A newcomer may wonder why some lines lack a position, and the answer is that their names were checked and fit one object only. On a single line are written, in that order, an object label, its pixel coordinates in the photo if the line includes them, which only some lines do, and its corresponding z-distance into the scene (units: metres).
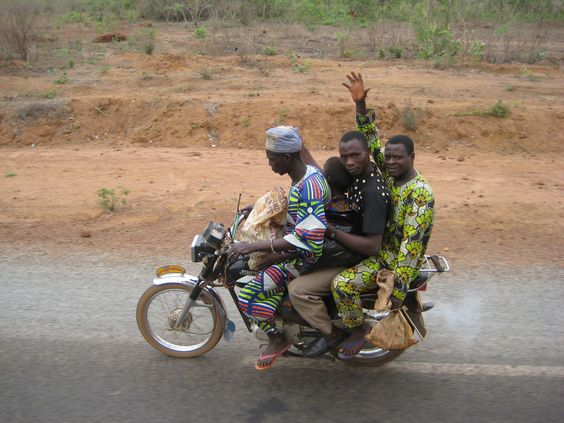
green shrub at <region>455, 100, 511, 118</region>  11.11
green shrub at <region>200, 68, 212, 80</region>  14.53
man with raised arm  3.62
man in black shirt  3.53
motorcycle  3.88
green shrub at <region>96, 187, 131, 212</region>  7.52
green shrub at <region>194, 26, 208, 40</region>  19.52
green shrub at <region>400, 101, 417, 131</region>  10.98
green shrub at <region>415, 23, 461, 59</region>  16.95
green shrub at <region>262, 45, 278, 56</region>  17.91
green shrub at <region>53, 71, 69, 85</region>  14.37
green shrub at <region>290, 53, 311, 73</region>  15.55
